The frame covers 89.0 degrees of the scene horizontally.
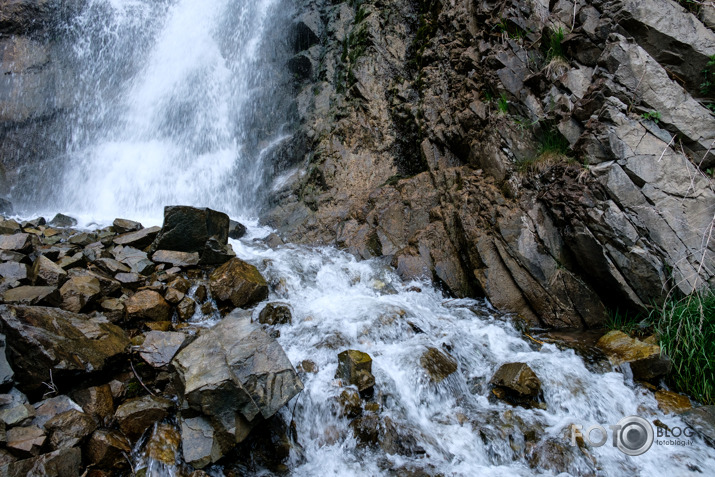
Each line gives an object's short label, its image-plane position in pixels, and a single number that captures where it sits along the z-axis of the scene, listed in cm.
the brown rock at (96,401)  322
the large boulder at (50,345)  312
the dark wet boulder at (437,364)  420
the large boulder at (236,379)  307
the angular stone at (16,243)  518
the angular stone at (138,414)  318
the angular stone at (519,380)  402
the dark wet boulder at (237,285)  530
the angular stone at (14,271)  446
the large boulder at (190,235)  599
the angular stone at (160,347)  379
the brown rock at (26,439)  267
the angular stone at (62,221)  812
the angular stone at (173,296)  495
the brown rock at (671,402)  385
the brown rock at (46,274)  445
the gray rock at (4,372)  301
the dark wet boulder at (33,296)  399
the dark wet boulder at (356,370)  392
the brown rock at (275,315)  498
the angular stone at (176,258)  578
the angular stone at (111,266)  520
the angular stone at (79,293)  424
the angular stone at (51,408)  296
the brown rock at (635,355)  414
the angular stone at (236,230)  819
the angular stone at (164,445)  301
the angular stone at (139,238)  615
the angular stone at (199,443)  295
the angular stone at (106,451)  291
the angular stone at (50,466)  255
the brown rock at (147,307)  448
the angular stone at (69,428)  286
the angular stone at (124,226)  693
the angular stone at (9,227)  617
